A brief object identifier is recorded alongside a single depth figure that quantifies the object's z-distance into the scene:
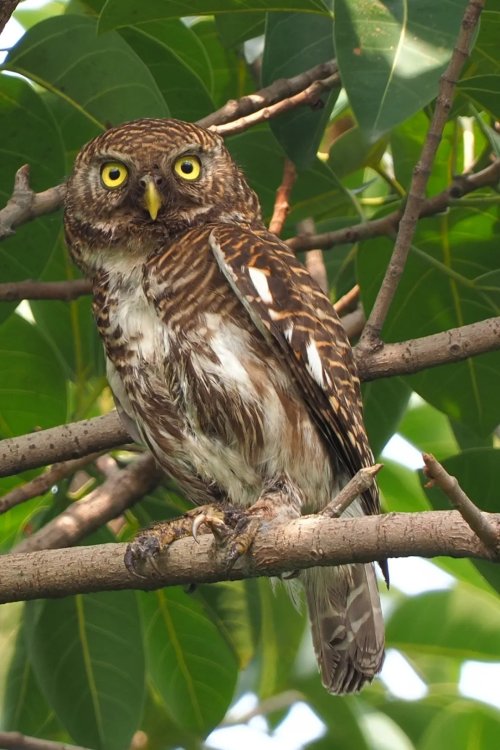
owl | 7.37
